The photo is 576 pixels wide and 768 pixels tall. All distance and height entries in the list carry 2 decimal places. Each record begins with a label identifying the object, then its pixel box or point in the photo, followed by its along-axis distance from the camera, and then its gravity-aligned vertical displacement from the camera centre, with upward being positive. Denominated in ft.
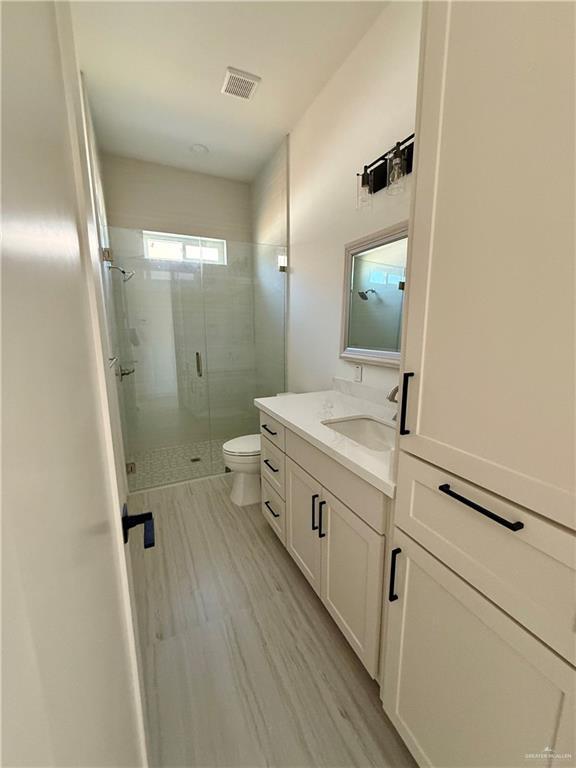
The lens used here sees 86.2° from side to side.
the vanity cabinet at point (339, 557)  3.59 -3.08
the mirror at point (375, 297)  5.25 +0.62
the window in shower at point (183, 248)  9.43 +2.59
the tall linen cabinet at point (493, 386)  1.79 -0.40
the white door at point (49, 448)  0.72 -0.38
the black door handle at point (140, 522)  2.32 -1.49
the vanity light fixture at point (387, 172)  4.71 +2.56
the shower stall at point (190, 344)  9.41 -0.44
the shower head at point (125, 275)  9.09 +1.67
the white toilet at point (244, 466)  7.50 -3.30
